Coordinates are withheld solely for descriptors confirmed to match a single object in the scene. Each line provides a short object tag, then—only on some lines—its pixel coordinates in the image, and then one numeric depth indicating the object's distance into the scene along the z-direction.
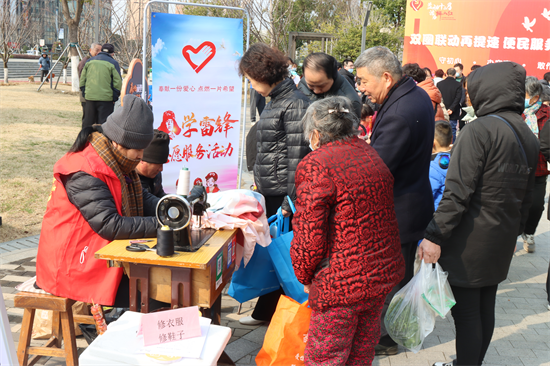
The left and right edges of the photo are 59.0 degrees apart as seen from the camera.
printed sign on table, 1.78
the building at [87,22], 24.95
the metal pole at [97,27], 21.39
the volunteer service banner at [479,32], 16.27
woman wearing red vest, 2.34
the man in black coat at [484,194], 2.38
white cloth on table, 2.76
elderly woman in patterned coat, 2.04
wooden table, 2.22
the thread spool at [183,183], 2.50
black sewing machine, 2.30
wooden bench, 2.45
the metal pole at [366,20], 13.32
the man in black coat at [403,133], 2.73
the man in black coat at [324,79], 3.71
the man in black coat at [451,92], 10.80
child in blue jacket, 3.81
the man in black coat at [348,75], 8.64
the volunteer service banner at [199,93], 4.48
